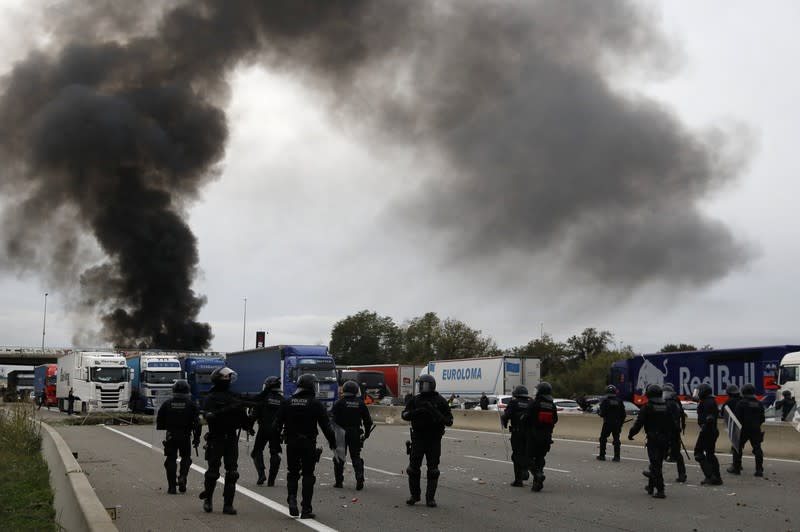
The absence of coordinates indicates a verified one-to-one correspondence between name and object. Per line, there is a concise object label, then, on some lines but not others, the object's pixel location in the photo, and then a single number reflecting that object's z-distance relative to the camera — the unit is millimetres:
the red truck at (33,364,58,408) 53469
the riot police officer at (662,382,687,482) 13270
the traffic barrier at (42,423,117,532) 6286
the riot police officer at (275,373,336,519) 9375
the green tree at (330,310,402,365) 131375
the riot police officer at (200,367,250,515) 9820
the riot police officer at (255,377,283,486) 11938
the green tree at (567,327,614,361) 101000
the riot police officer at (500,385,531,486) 12891
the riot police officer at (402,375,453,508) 10703
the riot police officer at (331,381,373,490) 12625
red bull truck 32906
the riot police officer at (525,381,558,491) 12477
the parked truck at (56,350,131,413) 37531
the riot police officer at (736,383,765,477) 14266
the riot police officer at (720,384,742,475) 14586
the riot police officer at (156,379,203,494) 11477
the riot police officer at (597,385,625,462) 17609
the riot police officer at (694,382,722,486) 13242
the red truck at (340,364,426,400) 55969
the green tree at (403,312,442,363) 108875
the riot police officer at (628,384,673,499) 11578
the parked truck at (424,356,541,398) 44781
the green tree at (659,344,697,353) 102750
